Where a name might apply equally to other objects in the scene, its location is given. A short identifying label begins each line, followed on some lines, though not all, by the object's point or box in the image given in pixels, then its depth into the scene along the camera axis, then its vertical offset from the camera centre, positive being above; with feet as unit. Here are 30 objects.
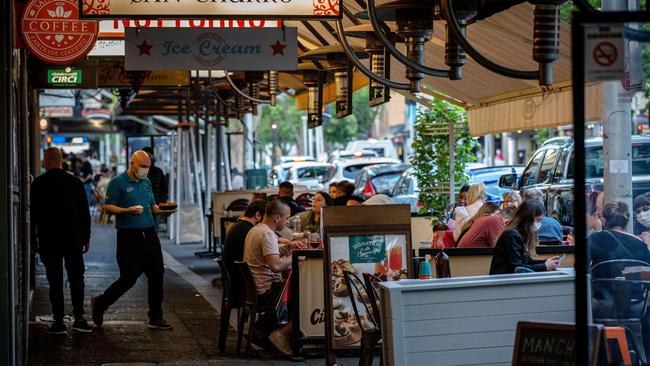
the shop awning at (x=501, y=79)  41.75 +4.17
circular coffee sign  37.40 +4.79
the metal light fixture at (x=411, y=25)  27.68 +3.61
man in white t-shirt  35.78 -2.42
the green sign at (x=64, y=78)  56.71 +4.98
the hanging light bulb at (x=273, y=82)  52.37 +4.26
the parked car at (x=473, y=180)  85.51 -0.16
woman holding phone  30.60 -1.75
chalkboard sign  18.33 -2.60
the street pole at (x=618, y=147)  36.70 +0.89
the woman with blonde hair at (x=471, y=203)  46.62 -1.01
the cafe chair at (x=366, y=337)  27.09 -3.54
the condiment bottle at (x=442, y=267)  29.19 -2.14
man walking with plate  41.29 -2.08
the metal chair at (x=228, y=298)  36.83 -3.58
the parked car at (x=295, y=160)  153.77 +2.77
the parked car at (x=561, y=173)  48.29 +0.16
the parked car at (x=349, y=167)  119.03 +1.24
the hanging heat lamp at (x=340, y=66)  40.14 +3.90
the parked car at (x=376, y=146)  185.16 +5.11
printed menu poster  31.76 -2.16
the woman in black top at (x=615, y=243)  29.68 -1.66
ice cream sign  38.37 +4.21
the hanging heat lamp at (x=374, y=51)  34.04 +3.75
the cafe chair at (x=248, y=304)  35.12 -3.60
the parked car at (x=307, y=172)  135.13 +0.92
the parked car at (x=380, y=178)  96.99 +0.10
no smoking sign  15.23 +1.54
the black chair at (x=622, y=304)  25.22 -2.75
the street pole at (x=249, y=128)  94.91 +5.23
